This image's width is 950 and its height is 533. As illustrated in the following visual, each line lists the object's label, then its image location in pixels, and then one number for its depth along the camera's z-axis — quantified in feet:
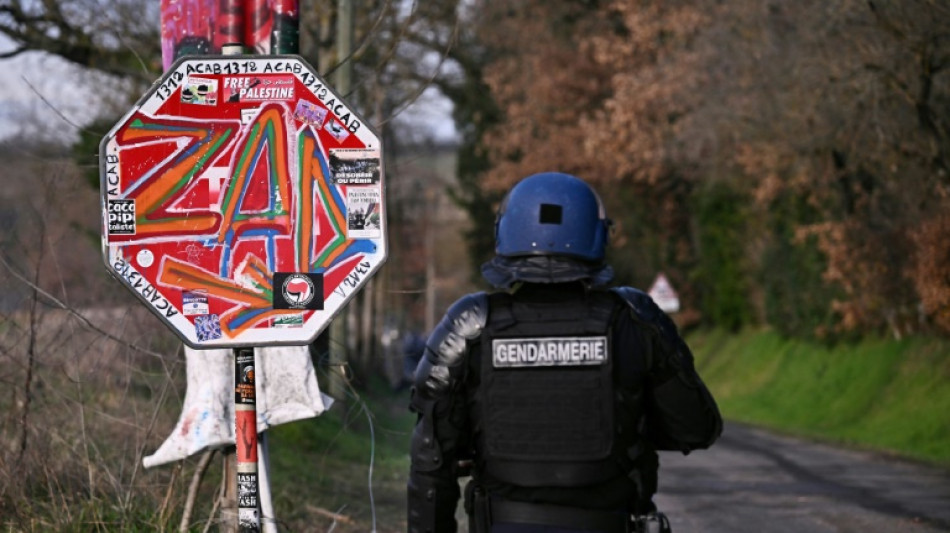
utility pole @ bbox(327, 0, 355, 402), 53.31
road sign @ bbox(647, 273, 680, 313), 110.54
